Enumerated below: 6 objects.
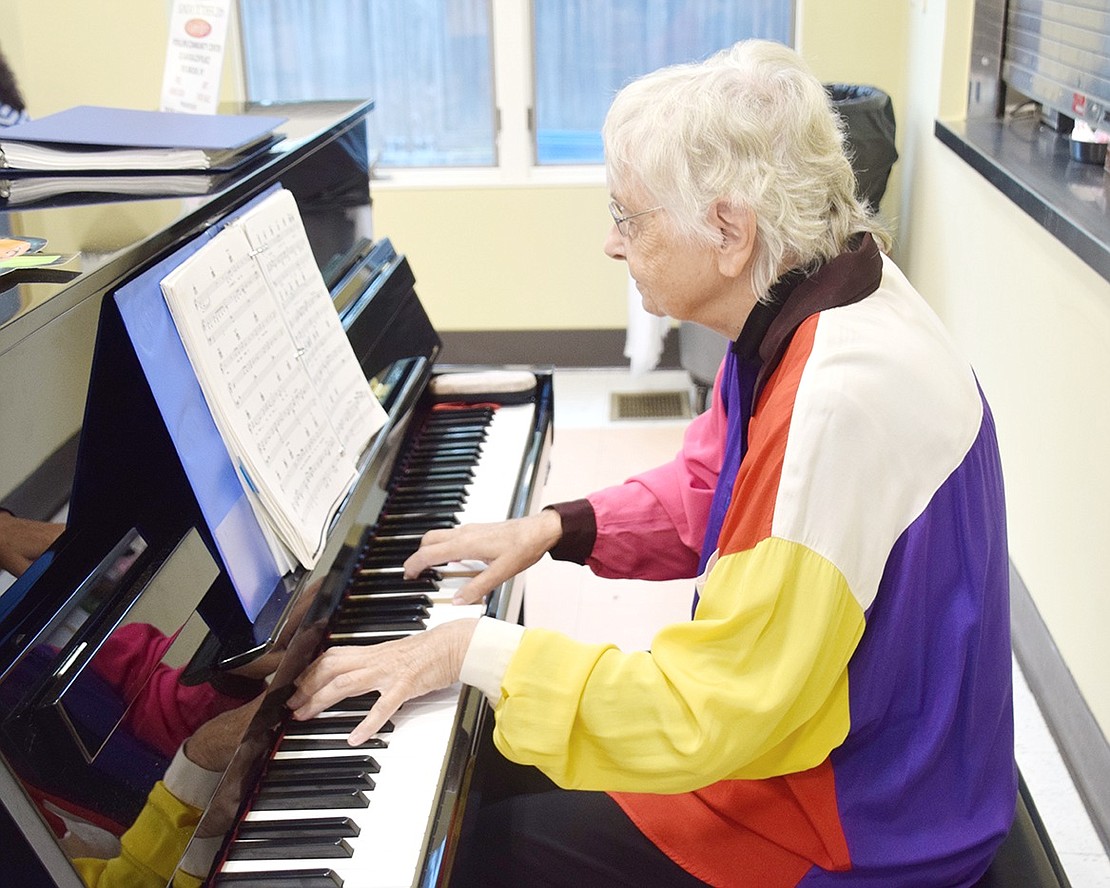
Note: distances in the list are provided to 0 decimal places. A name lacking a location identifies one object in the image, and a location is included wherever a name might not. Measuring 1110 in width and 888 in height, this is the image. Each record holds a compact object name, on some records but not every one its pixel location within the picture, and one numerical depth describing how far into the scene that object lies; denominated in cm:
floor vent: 436
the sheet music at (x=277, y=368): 131
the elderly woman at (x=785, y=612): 115
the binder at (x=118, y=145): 157
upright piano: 98
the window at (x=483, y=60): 456
